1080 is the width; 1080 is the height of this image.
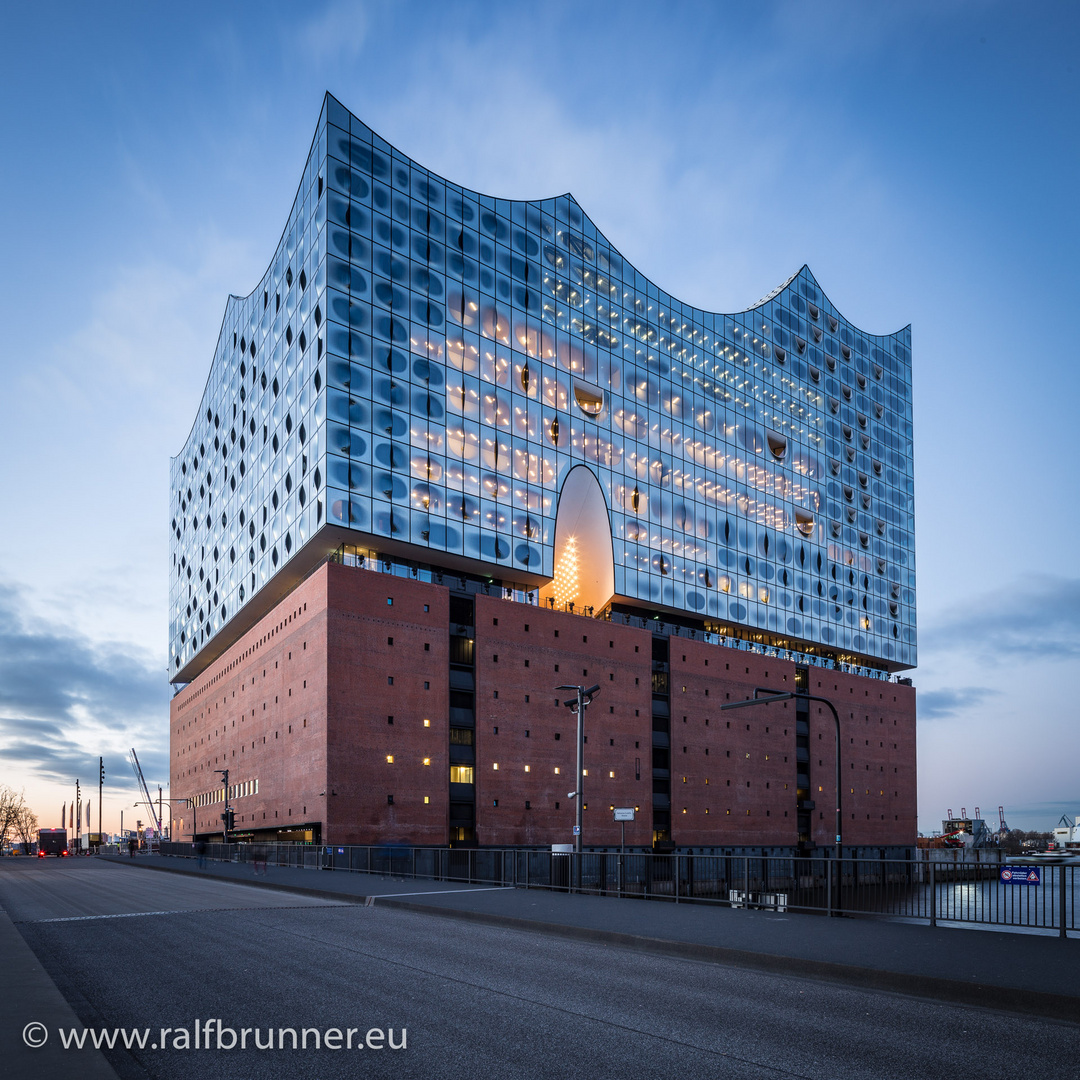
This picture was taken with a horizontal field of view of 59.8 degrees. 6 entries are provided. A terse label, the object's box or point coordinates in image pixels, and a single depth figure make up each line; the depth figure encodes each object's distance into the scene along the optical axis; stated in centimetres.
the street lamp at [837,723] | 2379
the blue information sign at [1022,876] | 1476
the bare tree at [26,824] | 17538
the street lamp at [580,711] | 3174
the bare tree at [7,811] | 15562
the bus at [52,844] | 10681
